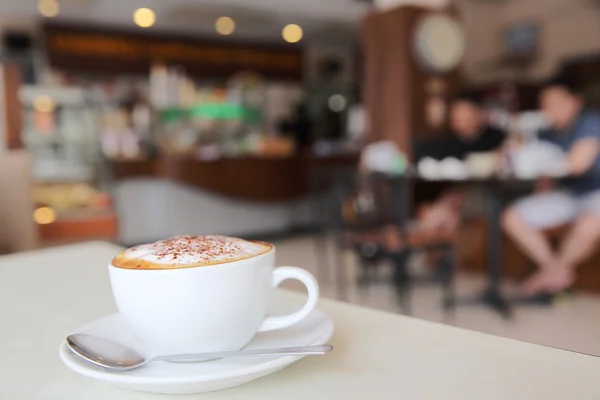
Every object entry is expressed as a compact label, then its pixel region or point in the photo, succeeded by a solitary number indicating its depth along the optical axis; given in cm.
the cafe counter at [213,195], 558
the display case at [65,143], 458
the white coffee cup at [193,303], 49
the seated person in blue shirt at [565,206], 345
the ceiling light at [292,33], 817
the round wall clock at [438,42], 511
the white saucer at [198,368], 45
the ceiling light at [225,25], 754
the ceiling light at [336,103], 918
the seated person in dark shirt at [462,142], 395
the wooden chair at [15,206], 182
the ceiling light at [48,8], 624
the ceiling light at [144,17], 690
